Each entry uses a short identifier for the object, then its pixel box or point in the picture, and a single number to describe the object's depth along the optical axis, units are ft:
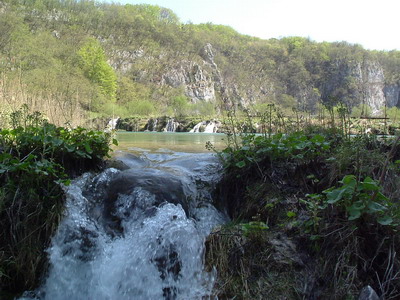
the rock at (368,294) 5.64
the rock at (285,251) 7.13
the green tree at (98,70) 151.43
